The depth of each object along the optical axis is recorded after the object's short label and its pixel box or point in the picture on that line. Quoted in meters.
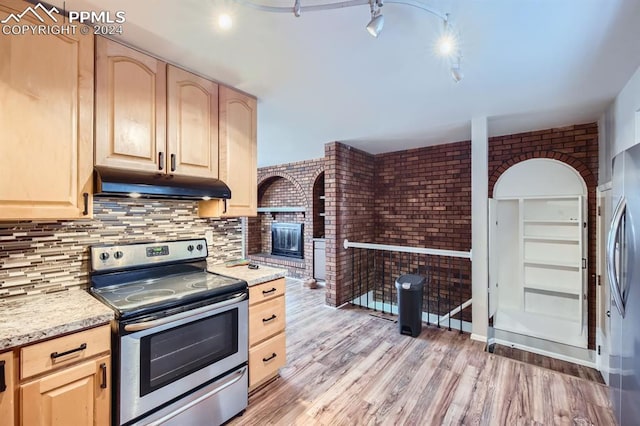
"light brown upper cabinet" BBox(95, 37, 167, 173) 1.66
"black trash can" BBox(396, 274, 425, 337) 3.22
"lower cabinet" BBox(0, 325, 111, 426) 1.14
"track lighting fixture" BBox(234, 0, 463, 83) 1.30
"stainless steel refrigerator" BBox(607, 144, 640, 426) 1.35
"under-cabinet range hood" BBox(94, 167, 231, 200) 1.58
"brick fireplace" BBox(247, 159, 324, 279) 5.65
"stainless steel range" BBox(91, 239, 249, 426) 1.44
